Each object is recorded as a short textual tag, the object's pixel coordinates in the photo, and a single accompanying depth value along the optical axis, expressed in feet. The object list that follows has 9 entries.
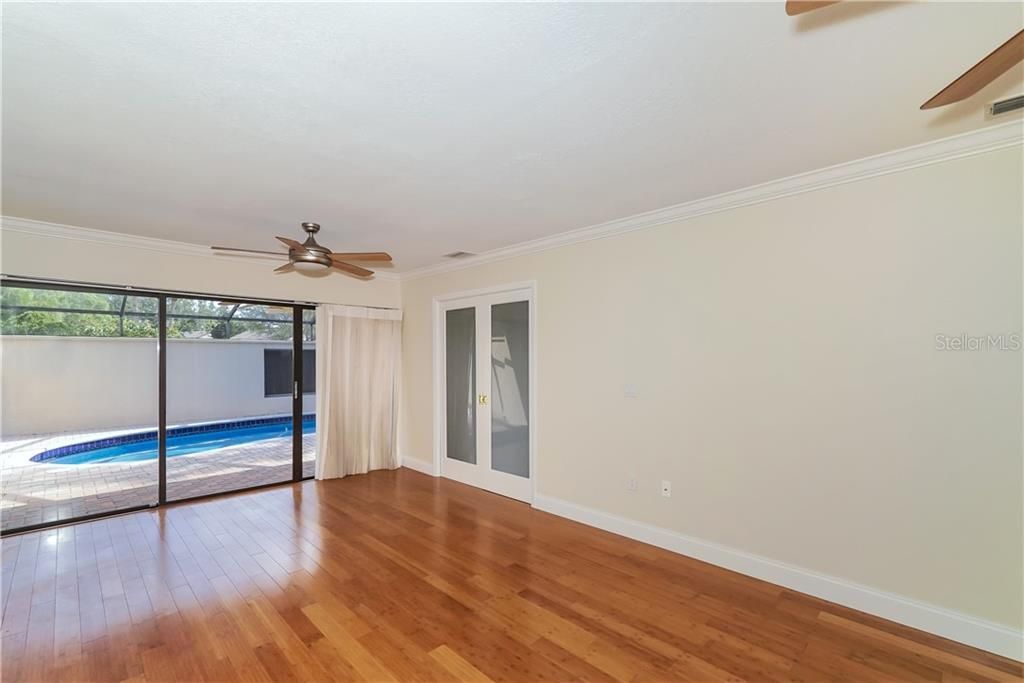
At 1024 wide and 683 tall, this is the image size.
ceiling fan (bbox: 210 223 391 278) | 10.86
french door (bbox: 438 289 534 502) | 15.17
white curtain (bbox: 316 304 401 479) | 17.62
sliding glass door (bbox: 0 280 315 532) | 13.08
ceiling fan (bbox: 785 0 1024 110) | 3.65
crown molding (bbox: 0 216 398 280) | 12.07
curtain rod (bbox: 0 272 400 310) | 12.37
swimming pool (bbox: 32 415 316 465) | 15.03
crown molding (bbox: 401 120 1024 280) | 7.36
